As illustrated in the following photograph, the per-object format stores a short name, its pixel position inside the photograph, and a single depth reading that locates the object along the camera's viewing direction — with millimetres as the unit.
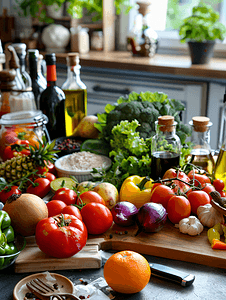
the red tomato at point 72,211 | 935
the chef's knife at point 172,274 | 772
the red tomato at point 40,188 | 1144
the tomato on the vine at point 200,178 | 1110
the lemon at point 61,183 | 1141
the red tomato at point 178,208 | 971
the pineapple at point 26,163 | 1183
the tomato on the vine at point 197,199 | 1021
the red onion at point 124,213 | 975
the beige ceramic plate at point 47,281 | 737
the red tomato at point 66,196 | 1041
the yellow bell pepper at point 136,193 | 1083
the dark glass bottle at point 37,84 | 1580
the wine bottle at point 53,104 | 1501
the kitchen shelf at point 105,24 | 3156
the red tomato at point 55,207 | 975
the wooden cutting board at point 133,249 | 852
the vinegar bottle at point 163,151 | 1136
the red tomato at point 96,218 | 945
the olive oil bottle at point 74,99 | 1546
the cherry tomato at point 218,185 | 1106
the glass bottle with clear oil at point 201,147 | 1193
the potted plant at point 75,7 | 3113
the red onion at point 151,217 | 926
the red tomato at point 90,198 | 1017
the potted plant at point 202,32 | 2514
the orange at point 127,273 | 735
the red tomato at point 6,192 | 1098
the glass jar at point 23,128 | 1248
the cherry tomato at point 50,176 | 1199
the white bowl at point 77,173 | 1209
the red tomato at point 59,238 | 831
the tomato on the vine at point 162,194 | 1021
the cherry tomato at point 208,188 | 1067
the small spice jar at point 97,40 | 3242
